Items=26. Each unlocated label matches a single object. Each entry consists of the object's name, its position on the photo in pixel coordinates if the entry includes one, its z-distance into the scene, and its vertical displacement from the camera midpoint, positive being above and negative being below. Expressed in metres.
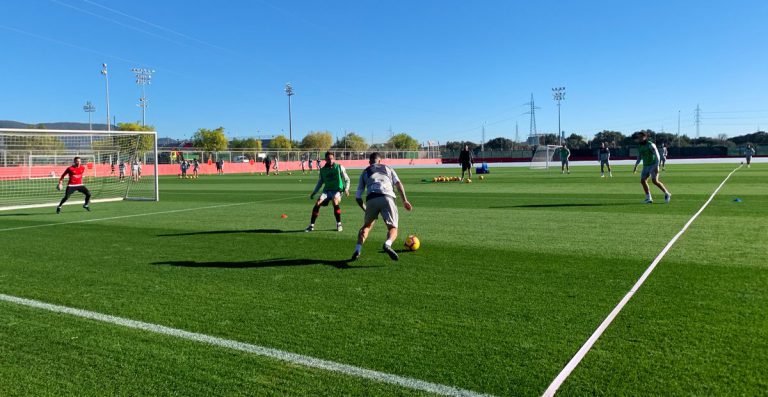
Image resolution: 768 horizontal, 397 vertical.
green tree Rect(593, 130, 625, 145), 108.58 +6.66
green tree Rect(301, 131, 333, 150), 137.25 +8.54
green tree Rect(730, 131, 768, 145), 100.06 +5.26
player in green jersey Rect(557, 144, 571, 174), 35.12 +1.00
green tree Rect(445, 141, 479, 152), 118.46 +6.01
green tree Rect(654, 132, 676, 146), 110.19 +6.11
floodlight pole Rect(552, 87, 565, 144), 104.90 +14.23
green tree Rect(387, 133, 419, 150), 149.00 +8.47
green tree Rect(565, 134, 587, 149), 109.57 +6.10
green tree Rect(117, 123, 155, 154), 102.22 +9.77
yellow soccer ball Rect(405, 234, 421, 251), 8.87 -1.16
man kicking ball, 7.93 -0.38
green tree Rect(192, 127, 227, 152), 121.62 +8.37
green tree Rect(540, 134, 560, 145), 123.19 +7.21
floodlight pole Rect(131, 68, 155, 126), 85.88 +15.73
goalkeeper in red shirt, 16.23 -0.01
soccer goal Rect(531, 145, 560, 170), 50.28 +1.27
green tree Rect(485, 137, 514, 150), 138.50 +7.00
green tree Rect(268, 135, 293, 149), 133.12 +7.86
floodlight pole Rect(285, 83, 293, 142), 105.62 +16.23
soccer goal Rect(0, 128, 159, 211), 21.08 +0.71
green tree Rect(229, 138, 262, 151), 148.48 +8.83
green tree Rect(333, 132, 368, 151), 139.59 +8.00
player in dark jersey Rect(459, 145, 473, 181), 27.79 +0.64
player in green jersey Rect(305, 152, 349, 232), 11.60 -0.24
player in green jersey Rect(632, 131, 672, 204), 14.85 +0.25
